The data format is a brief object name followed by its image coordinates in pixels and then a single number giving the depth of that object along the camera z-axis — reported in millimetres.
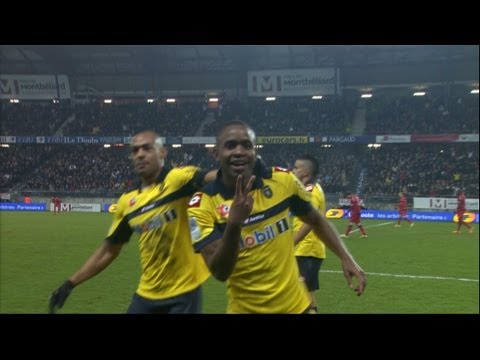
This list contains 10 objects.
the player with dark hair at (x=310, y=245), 6391
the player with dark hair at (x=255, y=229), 2975
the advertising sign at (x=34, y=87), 38969
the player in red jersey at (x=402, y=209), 21734
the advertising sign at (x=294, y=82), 36875
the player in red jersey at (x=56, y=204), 29312
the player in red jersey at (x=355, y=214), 17422
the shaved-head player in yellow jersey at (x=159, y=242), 3941
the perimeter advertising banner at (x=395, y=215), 24648
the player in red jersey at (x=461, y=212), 18969
